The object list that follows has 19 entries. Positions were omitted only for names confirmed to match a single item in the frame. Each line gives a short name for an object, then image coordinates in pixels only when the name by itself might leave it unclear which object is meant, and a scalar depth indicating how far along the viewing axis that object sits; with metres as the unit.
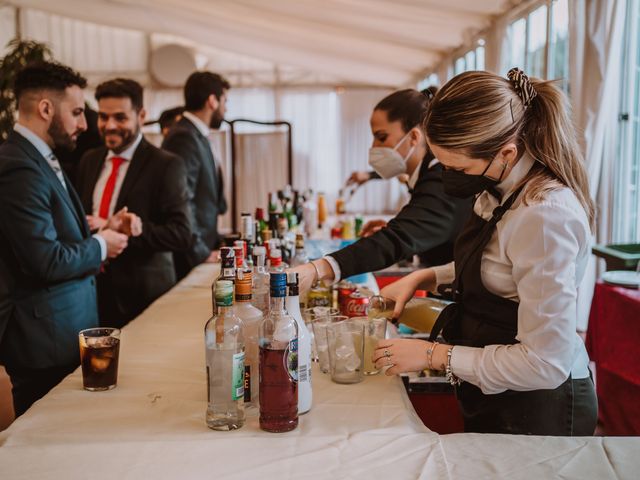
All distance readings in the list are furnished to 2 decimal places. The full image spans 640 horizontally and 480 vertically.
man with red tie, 2.83
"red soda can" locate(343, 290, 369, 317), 1.65
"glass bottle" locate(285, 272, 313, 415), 1.20
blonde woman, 1.16
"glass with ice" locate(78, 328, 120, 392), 1.39
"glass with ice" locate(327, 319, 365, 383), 1.46
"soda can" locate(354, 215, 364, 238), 4.13
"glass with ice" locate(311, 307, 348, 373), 1.53
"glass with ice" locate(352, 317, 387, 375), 1.51
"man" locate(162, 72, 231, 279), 3.67
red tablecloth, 2.55
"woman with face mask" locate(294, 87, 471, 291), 1.85
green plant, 5.51
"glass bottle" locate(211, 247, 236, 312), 1.20
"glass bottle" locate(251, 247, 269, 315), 1.55
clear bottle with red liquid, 1.12
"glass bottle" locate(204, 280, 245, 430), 1.16
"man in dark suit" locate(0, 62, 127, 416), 1.90
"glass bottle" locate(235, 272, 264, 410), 1.24
